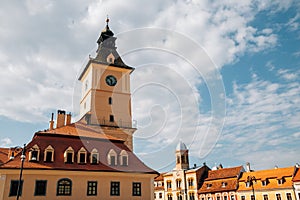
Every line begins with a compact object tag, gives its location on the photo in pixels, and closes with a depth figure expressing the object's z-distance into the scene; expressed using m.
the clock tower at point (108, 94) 42.31
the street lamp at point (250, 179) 56.17
